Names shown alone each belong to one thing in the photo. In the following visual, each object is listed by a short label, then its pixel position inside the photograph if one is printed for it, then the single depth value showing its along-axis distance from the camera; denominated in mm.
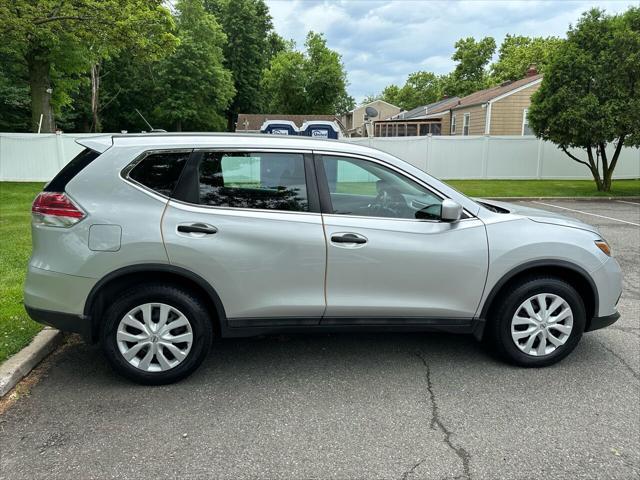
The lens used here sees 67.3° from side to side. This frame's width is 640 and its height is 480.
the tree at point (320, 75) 45000
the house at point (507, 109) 25500
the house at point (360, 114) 57688
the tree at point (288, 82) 44469
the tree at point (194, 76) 34844
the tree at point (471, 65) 56406
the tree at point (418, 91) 88875
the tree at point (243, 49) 48719
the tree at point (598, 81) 14367
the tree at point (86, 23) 12594
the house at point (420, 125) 34559
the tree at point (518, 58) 53688
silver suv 3258
